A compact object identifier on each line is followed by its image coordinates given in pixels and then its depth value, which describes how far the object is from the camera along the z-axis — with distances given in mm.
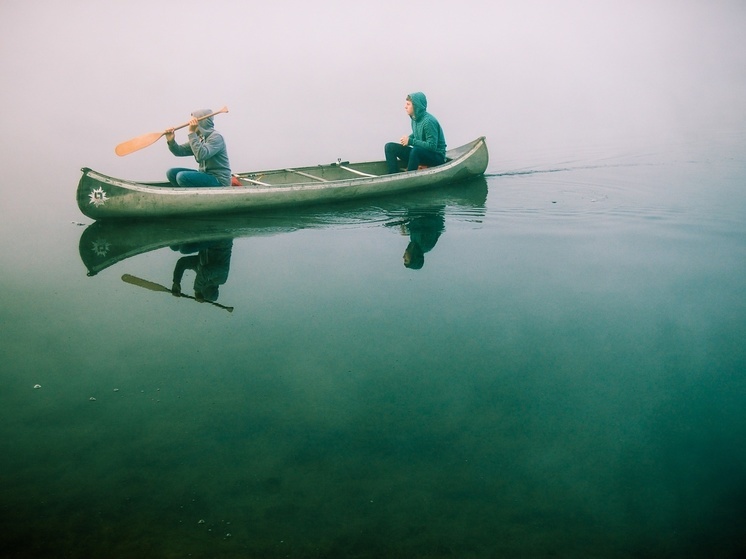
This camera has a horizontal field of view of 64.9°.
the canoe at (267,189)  7730
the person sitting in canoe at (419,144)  9586
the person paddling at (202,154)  7625
